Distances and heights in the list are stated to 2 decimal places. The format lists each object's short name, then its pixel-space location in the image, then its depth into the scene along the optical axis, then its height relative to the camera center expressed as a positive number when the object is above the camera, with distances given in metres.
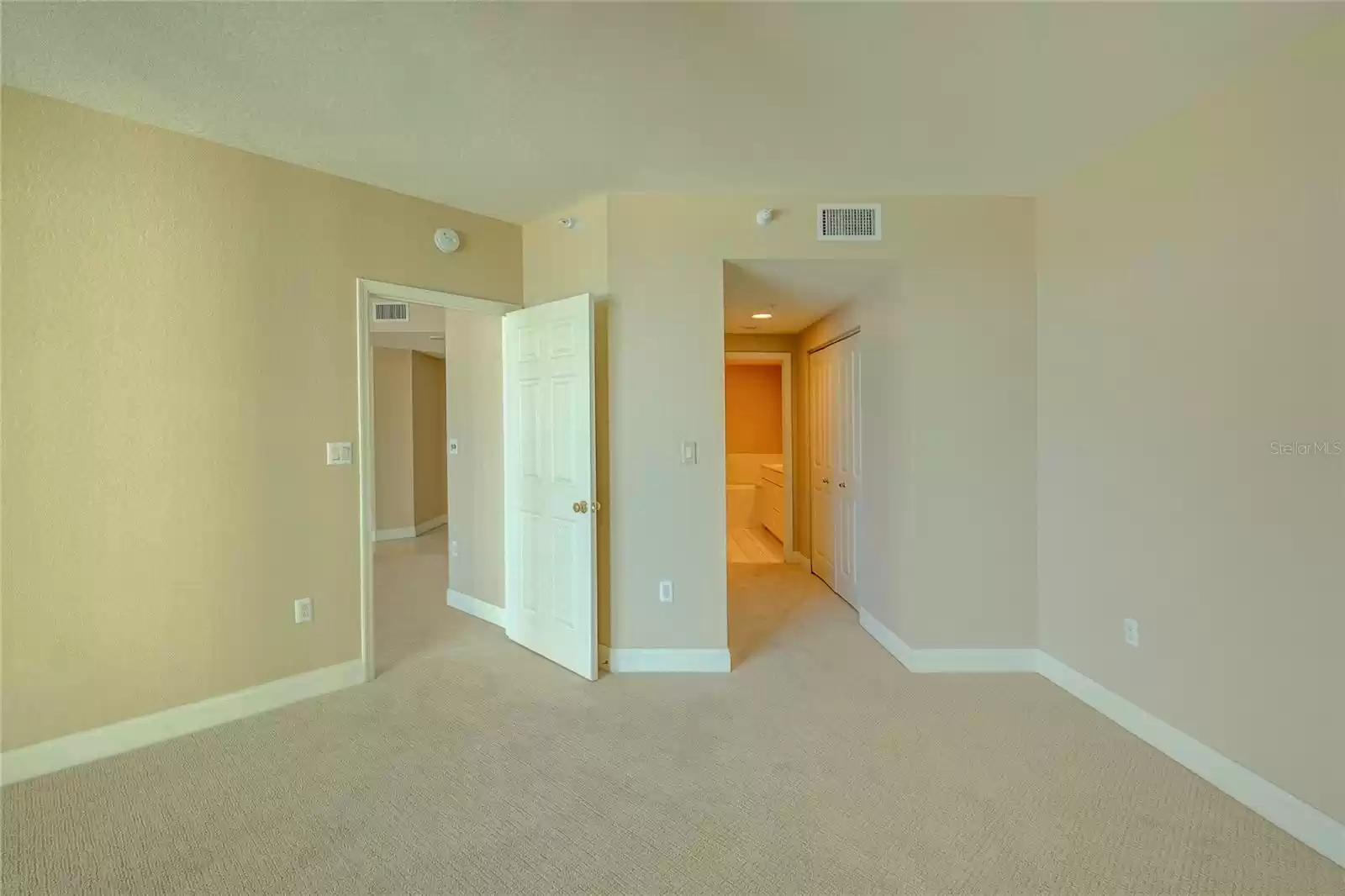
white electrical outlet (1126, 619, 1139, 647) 2.44 -0.88
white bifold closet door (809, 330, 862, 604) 4.07 -0.20
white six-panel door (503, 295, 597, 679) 2.95 -0.25
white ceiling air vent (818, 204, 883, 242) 3.03 +1.17
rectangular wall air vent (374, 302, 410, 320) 5.74 +1.37
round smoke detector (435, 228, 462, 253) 3.15 +1.16
